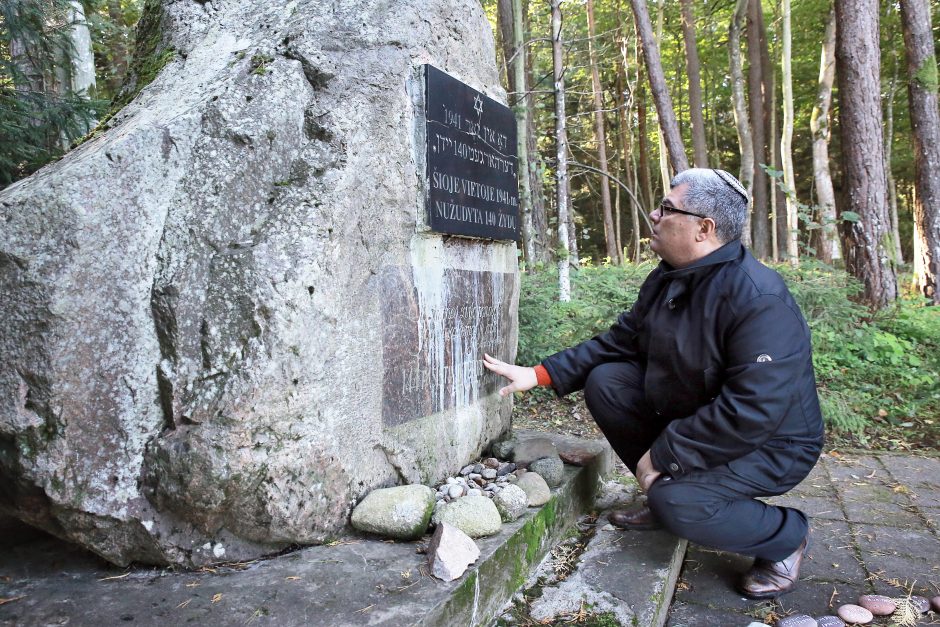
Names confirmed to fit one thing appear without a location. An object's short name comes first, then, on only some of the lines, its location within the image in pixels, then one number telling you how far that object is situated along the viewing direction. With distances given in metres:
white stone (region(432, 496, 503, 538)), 2.30
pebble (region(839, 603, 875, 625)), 2.26
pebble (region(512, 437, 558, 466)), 3.13
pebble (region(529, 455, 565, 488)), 2.90
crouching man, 2.21
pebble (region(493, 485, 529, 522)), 2.50
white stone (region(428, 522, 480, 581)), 1.98
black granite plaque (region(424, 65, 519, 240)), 2.71
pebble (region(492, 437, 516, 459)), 3.23
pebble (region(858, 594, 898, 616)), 2.31
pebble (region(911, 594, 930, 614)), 2.32
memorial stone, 1.89
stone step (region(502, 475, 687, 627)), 2.17
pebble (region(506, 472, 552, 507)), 2.64
